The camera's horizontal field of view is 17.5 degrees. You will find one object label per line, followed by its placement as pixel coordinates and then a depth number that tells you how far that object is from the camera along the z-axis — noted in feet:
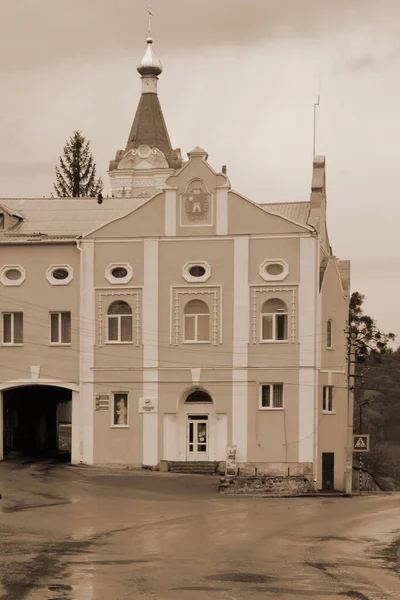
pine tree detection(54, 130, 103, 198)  323.16
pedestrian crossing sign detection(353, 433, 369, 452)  183.01
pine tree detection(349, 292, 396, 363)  304.58
